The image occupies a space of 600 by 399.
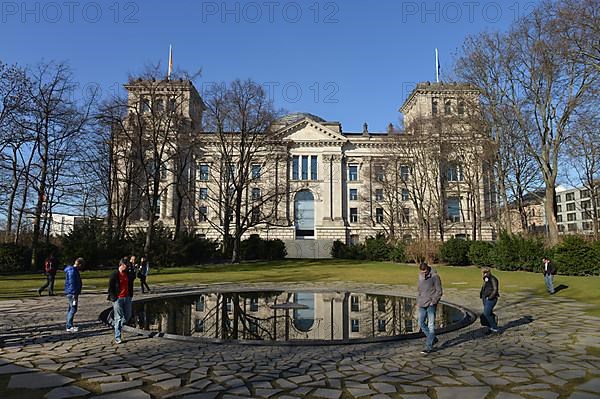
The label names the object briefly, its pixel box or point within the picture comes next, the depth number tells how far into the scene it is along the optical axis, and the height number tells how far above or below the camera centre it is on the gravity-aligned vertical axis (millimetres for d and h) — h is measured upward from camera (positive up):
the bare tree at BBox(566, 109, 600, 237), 24645 +6614
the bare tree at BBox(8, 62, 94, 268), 32281 +8419
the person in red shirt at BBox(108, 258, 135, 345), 9188 -1107
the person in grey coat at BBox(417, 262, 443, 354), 8386 -1057
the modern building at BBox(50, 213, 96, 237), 72725 +4459
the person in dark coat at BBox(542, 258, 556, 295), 17875 -1211
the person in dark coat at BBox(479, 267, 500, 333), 9953 -1198
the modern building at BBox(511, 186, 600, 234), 95206 +9103
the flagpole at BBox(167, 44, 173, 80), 54238 +24616
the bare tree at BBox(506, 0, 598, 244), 26906 +10285
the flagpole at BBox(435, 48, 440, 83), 64637 +27977
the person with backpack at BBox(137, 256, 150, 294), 18588 -1165
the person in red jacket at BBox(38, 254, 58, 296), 17859 -1143
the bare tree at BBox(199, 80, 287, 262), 40406 +11281
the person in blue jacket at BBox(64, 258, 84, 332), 10430 -1074
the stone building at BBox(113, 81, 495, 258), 36375 +9268
